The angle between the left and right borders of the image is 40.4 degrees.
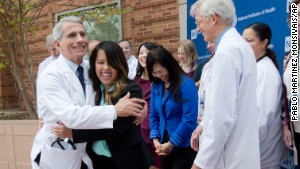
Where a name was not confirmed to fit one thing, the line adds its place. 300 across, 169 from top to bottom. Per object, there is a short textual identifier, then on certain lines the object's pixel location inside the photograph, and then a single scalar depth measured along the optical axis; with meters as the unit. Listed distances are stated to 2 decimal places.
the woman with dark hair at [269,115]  3.30
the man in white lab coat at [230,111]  2.41
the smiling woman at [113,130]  2.61
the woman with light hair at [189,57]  5.16
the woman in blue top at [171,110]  3.77
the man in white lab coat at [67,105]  2.55
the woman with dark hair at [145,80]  4.52
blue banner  4.53
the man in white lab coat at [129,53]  5.75
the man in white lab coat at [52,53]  5.07
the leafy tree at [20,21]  6.87
